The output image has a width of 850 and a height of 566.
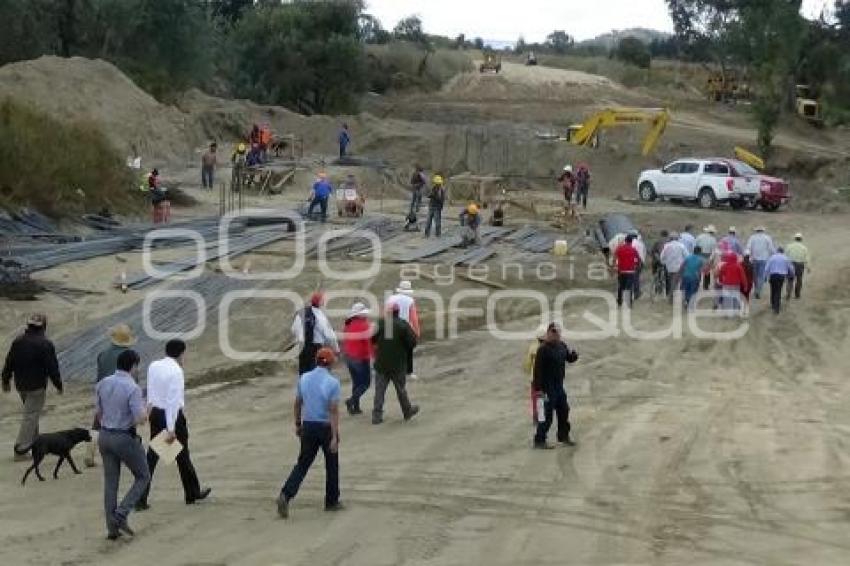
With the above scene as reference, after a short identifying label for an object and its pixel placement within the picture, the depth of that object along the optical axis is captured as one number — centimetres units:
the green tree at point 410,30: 9494
